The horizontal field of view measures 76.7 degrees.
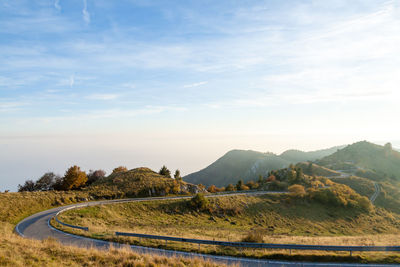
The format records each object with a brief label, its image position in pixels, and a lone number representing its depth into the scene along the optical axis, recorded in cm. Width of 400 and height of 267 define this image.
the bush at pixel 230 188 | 7989
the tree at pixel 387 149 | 17752
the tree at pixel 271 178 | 8953
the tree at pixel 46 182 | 5904
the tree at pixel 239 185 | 8168
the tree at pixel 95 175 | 6934
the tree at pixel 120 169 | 7579
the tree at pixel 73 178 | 5416
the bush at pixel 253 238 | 1824
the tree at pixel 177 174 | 7272
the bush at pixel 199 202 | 4769
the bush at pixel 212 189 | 7912
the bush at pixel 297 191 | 6638
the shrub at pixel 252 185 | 8401
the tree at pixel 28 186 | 5766
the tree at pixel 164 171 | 7429
